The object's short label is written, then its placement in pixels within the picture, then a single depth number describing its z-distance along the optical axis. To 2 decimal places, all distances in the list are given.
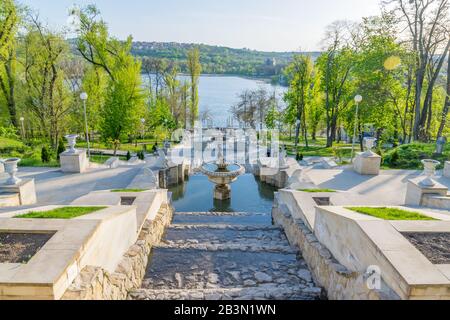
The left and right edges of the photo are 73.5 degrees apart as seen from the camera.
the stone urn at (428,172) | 6.72
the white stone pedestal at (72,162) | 10.39
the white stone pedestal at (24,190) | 7.09
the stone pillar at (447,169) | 9.55
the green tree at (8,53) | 15.30
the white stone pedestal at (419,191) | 6.82
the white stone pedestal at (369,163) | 10.26
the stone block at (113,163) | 11.91
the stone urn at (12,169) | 7.10
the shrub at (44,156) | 12.20
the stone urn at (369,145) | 10.09
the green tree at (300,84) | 21.48
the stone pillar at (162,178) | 11.32
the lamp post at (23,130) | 20.45
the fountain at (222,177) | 10.36
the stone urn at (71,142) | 10.23
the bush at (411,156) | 11.69
